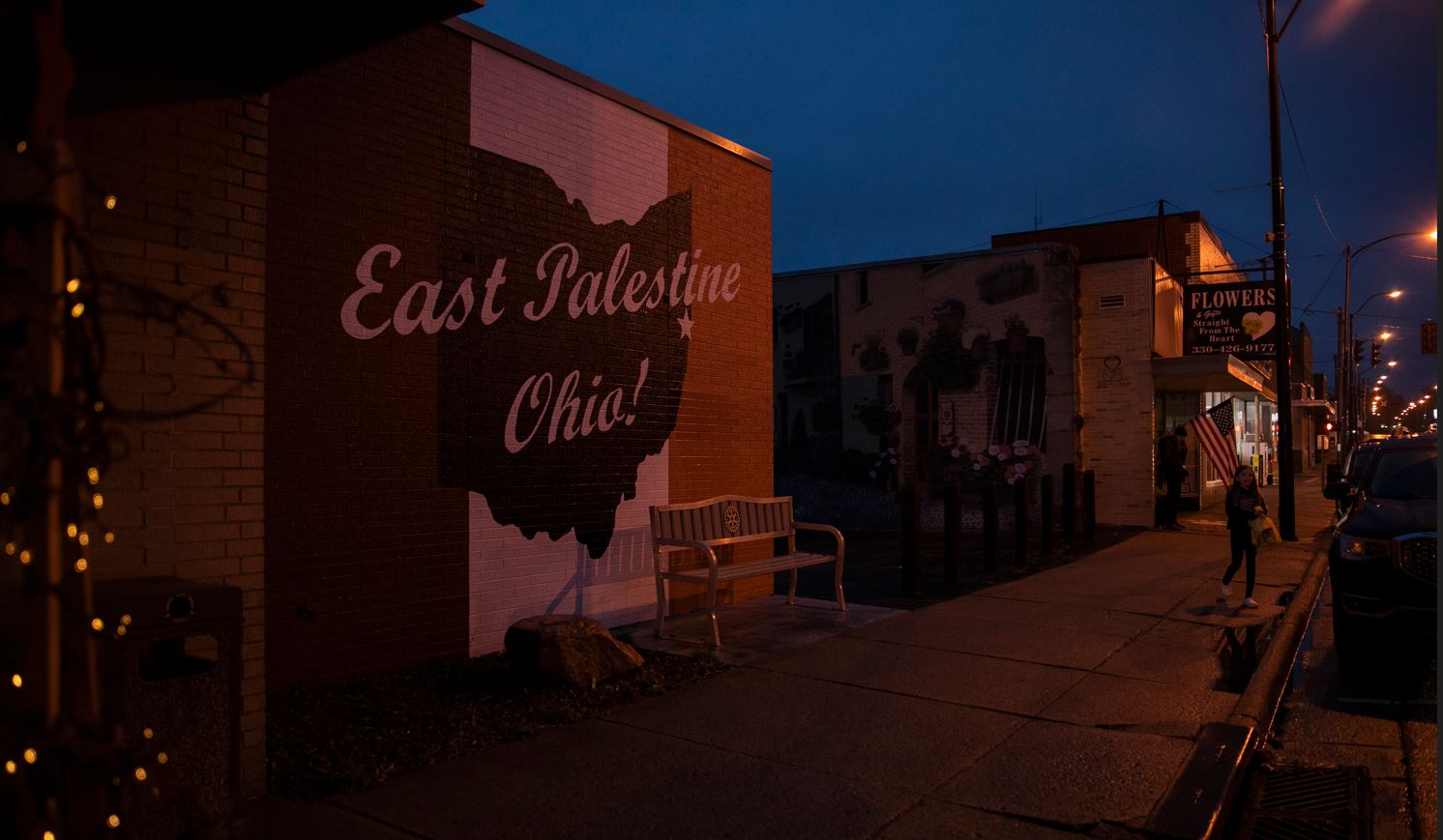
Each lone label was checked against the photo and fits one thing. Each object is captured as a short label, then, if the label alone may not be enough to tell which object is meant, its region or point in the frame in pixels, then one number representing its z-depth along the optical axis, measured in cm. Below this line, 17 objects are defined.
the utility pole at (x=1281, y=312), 1652
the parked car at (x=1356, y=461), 1202
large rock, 621
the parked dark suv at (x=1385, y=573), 716
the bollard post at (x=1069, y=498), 1548
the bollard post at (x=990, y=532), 1232
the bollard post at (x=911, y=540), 1034
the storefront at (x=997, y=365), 1878
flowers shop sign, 1827
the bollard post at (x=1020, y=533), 1295
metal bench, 809
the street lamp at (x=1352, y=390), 4644
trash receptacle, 366
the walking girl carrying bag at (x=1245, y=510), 973
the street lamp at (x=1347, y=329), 3601
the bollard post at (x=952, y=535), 1119
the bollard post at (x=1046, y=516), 1429
